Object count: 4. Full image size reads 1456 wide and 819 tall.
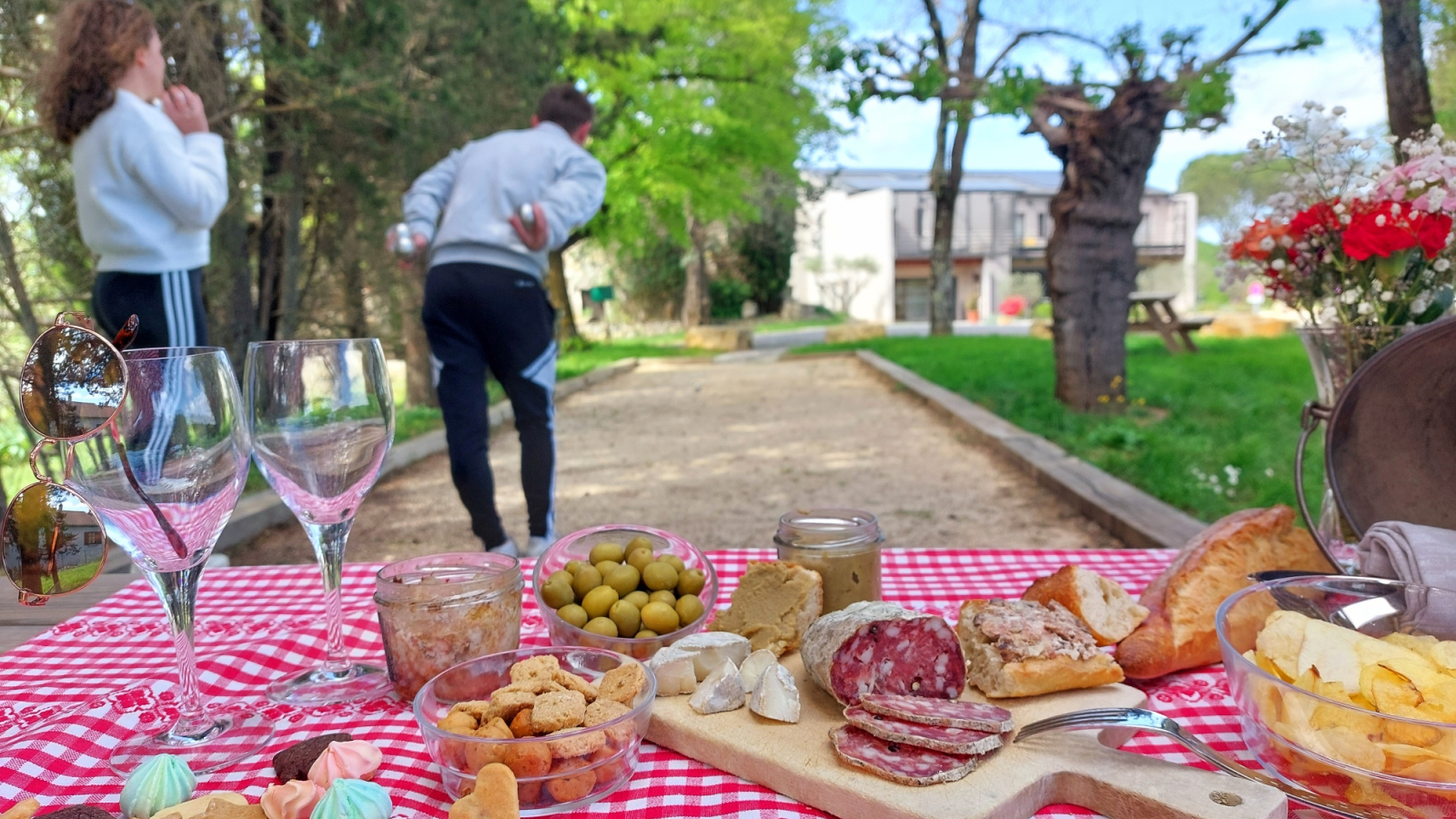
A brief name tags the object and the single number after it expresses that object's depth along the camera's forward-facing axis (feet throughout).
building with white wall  159.63
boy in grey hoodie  11.95
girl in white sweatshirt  9.49
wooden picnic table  44.98
